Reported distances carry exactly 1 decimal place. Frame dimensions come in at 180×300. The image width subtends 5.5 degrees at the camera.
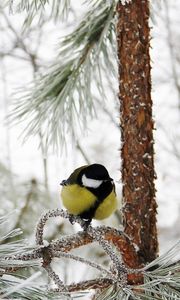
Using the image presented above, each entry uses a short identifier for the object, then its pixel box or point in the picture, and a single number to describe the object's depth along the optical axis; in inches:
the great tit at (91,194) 101.2
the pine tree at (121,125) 93.3
